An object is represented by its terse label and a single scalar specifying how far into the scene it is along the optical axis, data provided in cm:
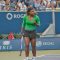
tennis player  1166
